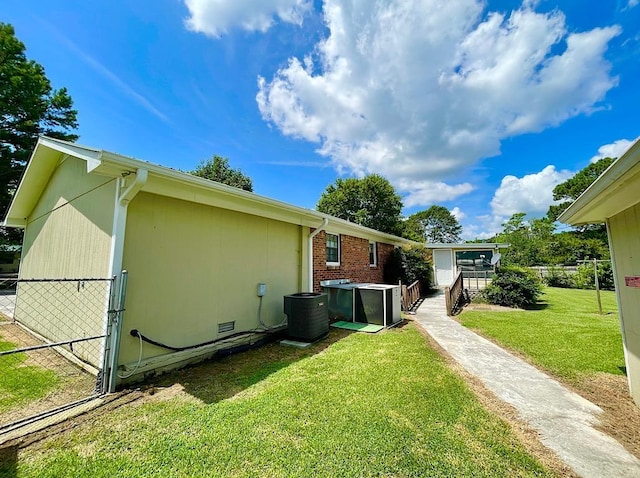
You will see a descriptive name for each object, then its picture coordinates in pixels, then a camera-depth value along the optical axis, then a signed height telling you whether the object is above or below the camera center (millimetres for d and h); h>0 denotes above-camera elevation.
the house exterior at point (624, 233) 2566 +481
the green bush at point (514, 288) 10203 -645
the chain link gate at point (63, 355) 3289 -1430
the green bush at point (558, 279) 17859 -489
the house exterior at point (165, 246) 3904 +502
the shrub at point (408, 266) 13242 +291
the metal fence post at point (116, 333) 3525 -784
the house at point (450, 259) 18672 +887
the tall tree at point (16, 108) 15945 +10082
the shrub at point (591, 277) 15805 -327
